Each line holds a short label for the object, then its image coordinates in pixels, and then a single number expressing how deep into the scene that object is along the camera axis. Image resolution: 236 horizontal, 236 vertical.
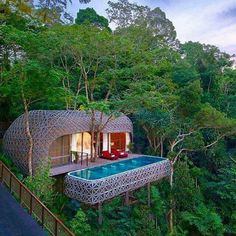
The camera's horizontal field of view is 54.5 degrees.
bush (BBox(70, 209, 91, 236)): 9.72
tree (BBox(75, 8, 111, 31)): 25.46
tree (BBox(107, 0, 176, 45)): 31.29
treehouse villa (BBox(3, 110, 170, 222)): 11.08
